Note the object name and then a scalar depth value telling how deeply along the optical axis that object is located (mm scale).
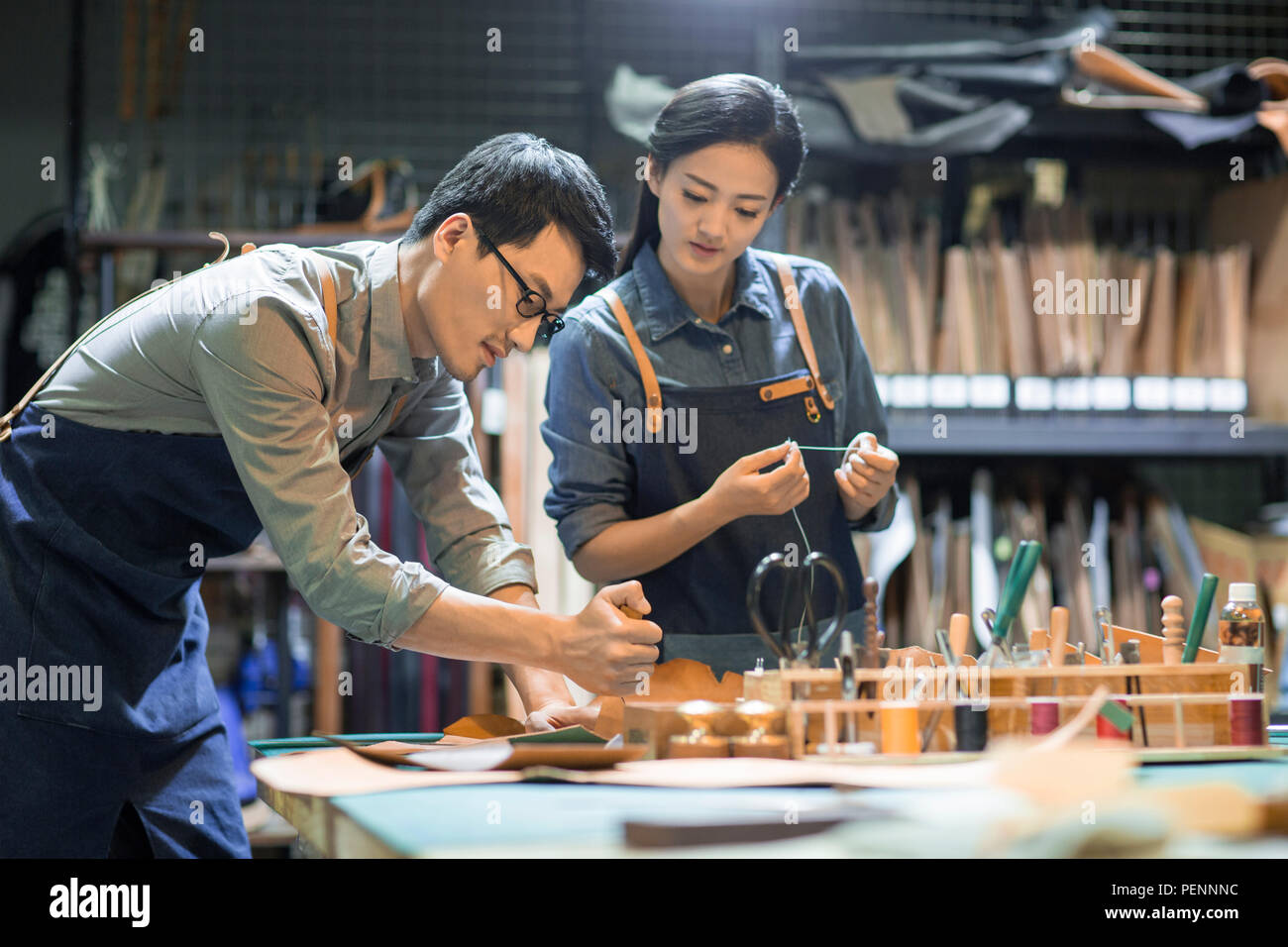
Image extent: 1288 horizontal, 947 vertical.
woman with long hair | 1991
